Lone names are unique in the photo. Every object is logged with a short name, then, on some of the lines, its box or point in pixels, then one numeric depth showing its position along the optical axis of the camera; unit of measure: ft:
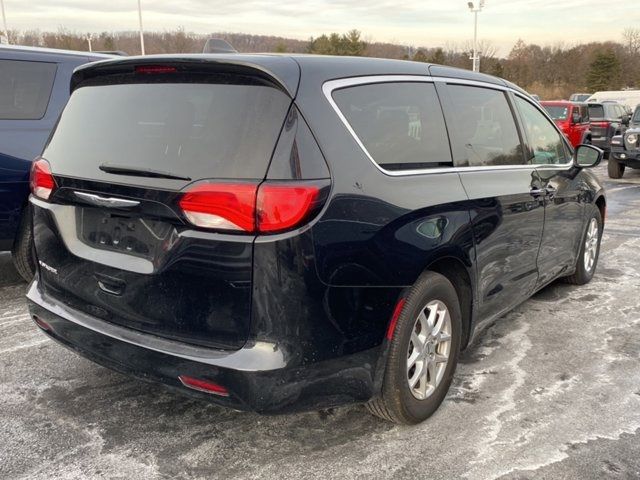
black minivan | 7.41
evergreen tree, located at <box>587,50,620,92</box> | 209.36
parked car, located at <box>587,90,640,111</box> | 113.70
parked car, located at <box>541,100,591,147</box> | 54.44
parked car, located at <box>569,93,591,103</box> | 141.40
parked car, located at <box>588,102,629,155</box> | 60.70
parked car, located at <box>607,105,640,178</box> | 42.19
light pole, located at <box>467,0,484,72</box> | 125.78
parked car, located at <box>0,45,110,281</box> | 15.30
